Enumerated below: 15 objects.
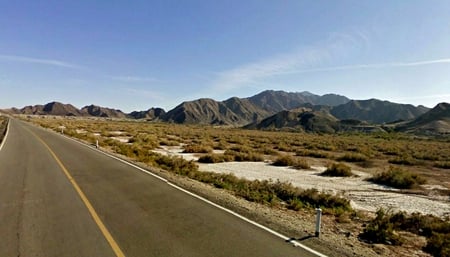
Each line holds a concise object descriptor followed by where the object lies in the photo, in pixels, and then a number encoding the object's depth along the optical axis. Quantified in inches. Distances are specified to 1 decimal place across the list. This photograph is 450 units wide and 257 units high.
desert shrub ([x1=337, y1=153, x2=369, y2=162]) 1136.8
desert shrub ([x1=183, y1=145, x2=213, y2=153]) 1180.9
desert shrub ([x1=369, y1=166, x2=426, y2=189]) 665.0
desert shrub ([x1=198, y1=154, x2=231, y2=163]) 924.6
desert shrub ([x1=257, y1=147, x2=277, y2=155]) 1251.8
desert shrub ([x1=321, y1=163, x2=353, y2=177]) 766.9
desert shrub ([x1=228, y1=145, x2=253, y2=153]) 1231.9
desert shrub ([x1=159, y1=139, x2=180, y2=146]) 1449.1
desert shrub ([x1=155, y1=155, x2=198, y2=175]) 651.2
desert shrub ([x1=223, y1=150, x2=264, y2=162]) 988.6
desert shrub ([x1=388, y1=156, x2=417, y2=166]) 1104.3
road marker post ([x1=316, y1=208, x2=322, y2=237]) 278.8
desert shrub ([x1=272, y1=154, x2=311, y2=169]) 871.7
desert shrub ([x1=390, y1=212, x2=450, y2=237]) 330.0
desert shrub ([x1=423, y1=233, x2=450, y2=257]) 260.7
